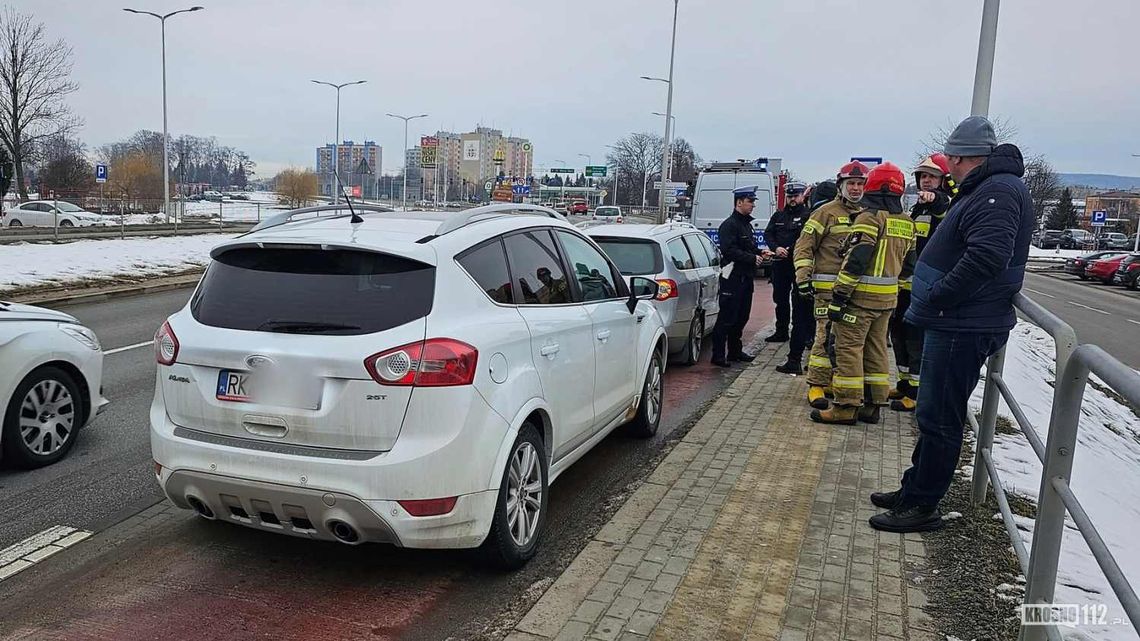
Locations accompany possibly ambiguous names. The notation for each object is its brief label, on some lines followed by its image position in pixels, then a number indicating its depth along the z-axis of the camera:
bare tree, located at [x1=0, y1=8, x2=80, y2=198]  44.88
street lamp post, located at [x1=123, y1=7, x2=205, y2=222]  39.12
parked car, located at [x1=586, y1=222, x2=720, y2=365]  8.99
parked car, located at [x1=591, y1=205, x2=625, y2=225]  51.13
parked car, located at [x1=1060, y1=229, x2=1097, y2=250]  71.38
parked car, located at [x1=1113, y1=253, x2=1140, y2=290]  38.03
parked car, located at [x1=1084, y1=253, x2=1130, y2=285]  39.53
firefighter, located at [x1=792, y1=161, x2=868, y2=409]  7.20
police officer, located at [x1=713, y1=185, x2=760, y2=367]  9.29
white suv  3.58
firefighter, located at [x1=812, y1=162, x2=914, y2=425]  6.53
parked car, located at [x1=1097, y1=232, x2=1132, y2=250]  64.94
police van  23.20
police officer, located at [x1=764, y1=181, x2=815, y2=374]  9.09
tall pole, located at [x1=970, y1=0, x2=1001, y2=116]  10.50
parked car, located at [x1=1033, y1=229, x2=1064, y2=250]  75.94
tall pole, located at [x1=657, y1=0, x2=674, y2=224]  38.38
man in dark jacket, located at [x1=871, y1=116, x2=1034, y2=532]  4.05
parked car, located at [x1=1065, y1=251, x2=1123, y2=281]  41.76
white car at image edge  5.35
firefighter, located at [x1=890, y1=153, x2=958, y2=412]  7.33
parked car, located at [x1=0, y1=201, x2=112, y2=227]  36.59
